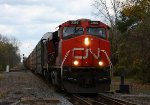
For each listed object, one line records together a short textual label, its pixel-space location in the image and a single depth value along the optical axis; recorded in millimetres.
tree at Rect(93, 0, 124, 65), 52531
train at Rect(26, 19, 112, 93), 20422
